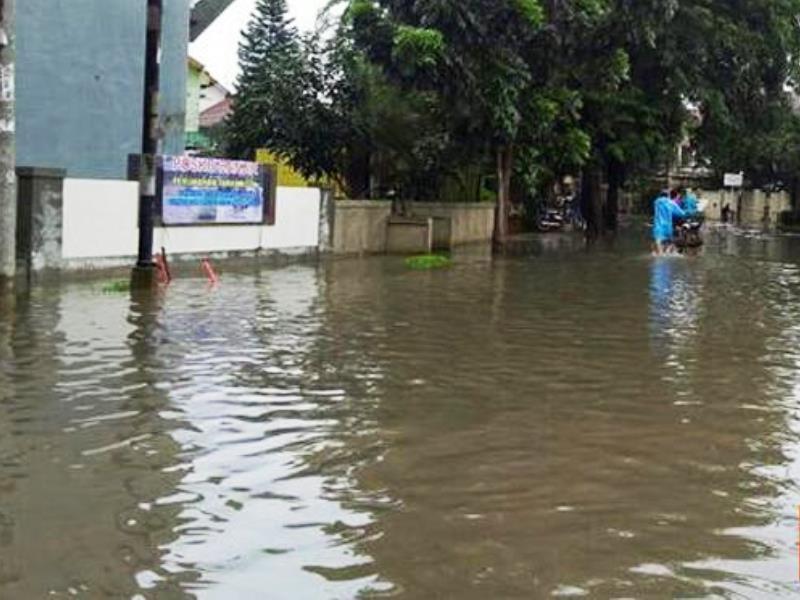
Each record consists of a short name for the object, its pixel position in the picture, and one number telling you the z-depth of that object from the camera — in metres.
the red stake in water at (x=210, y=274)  18.01
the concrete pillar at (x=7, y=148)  13.63
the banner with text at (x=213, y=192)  20.17
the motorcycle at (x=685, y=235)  29.17
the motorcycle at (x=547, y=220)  46.03
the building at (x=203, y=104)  38.03
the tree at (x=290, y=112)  27.88
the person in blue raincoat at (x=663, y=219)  27.11
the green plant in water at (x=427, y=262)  22.92
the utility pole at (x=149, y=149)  15.35
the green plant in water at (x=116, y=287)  15.90
